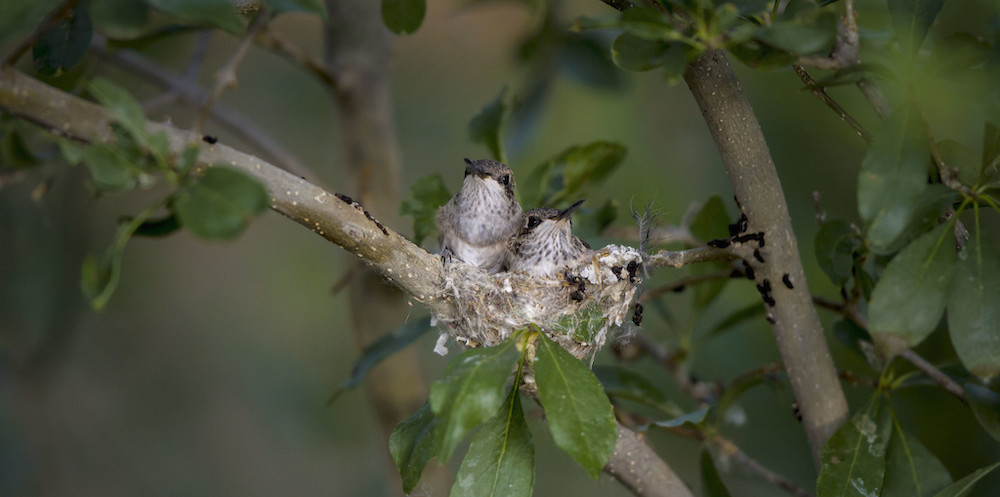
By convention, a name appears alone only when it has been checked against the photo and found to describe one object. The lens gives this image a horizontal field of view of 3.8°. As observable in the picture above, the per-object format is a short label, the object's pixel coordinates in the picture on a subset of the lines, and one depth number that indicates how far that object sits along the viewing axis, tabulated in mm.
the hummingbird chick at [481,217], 3735
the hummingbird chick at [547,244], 3716
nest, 3682
